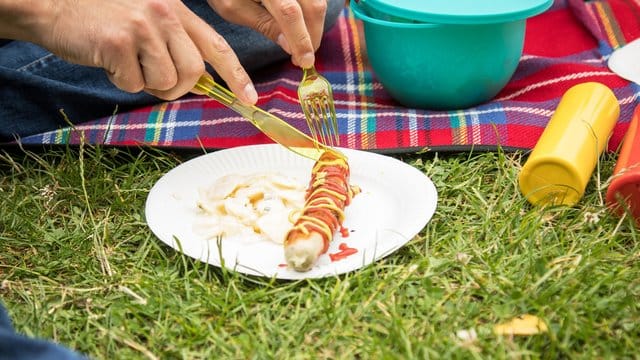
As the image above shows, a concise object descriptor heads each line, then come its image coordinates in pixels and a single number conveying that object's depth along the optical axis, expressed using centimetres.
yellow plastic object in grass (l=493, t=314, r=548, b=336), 112
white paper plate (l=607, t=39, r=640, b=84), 191
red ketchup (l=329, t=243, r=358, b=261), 130
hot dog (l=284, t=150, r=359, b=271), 124
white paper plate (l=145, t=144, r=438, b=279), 129
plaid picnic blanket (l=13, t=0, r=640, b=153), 172
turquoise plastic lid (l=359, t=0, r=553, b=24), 169
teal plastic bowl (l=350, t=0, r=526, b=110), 176
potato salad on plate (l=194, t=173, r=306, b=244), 138
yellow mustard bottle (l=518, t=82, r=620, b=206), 144
